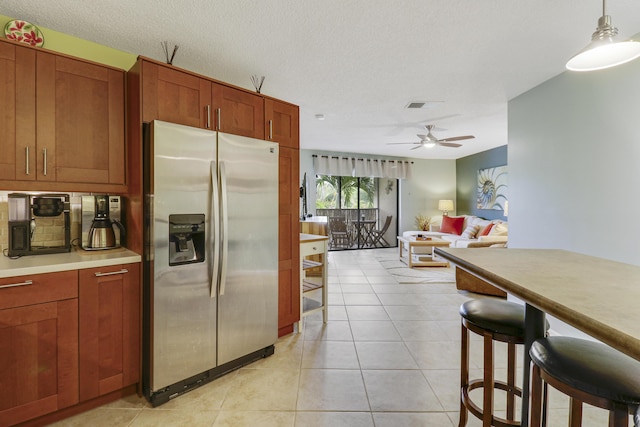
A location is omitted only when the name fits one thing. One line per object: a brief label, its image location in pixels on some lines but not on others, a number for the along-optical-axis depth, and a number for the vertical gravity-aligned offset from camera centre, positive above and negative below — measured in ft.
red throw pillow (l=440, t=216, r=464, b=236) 23.15 -1.12
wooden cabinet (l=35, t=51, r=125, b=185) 5.90 +1.83
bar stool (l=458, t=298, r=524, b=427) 4.25 -1.81
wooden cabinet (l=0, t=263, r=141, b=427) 5.03 -2.40
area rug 15.76 -3.59
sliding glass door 25.16 +0.53
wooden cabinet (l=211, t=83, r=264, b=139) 7.23 +2.50
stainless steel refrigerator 6.00 -1.00
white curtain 23.23 +3.51
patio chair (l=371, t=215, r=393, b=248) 26.63 -2.12
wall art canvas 20.84 +1.66
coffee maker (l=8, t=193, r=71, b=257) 5.95 -0.31
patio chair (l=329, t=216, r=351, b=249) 25.41 -1.86
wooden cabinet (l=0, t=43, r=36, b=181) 5.55 +1.83
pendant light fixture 4.04 +2.23
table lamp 25.32 +0.45
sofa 16.14 -1.44
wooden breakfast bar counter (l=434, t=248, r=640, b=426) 2.10 -0.75
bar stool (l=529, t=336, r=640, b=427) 2.66 -1.57
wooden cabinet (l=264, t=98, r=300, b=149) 8.32 +2.52
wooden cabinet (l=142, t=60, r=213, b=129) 6.20 +2.47
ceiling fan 15.72 +3.74
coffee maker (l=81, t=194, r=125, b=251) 6.61 -0.29
